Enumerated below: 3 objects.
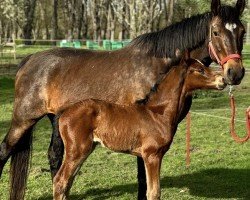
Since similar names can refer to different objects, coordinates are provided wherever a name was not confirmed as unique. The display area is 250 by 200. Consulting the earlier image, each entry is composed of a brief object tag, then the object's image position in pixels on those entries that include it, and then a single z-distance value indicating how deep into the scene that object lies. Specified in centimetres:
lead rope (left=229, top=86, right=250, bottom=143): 505
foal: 415
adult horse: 457
